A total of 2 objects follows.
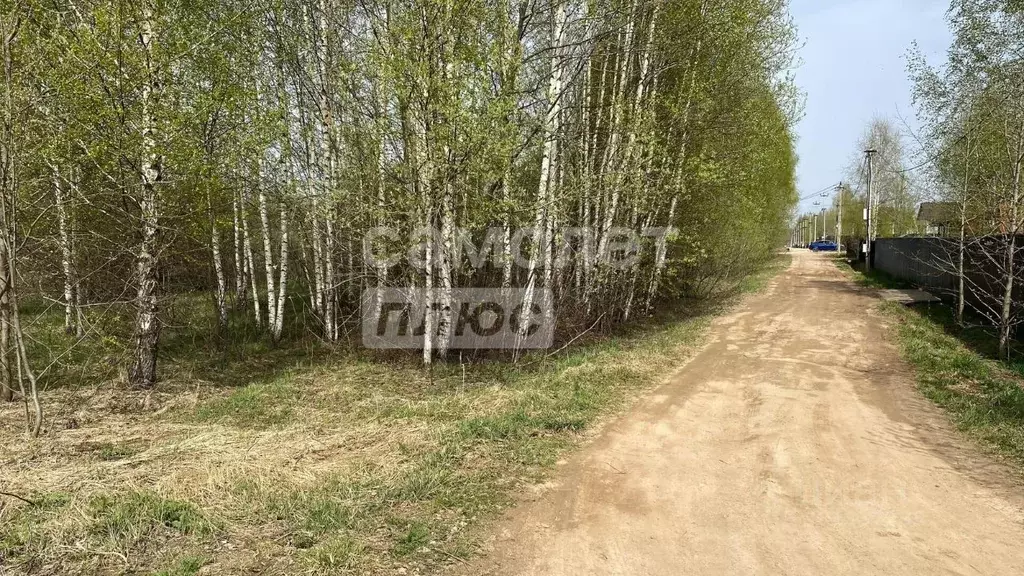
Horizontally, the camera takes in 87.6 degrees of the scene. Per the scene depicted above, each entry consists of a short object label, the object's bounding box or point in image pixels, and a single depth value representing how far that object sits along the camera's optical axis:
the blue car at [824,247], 60.38
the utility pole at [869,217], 26.92
